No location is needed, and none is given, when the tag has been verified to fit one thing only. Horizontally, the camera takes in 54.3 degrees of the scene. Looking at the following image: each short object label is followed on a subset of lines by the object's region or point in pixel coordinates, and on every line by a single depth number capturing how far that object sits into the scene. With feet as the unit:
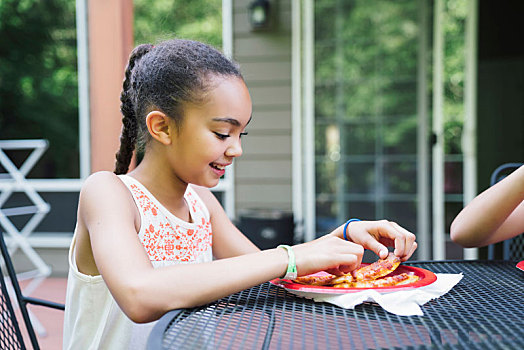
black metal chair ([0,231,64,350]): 3.82
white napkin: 2.90
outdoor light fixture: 13.88
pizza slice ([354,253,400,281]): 3.45
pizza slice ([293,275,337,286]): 3.36
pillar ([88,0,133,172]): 11.72
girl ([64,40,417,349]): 2.95
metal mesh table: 2.45
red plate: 3.09
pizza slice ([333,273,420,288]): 3.29
